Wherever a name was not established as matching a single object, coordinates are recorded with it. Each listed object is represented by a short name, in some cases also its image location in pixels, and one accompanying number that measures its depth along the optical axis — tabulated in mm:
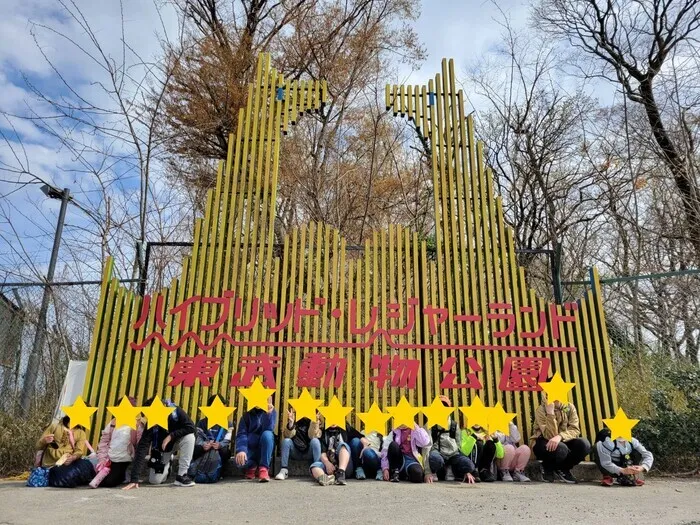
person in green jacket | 5676
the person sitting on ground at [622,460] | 5281
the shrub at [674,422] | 5742
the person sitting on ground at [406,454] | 5527
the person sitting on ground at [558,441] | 5629
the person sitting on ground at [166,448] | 5395
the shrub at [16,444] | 6090
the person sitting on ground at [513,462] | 5742
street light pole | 6605
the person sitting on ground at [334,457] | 5324
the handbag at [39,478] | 5219
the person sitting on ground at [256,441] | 5590
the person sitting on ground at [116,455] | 5320
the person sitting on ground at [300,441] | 5664
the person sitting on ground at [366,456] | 5652
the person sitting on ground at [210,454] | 5473
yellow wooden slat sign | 6395
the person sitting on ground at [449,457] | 5598
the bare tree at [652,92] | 10688
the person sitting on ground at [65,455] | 5262
